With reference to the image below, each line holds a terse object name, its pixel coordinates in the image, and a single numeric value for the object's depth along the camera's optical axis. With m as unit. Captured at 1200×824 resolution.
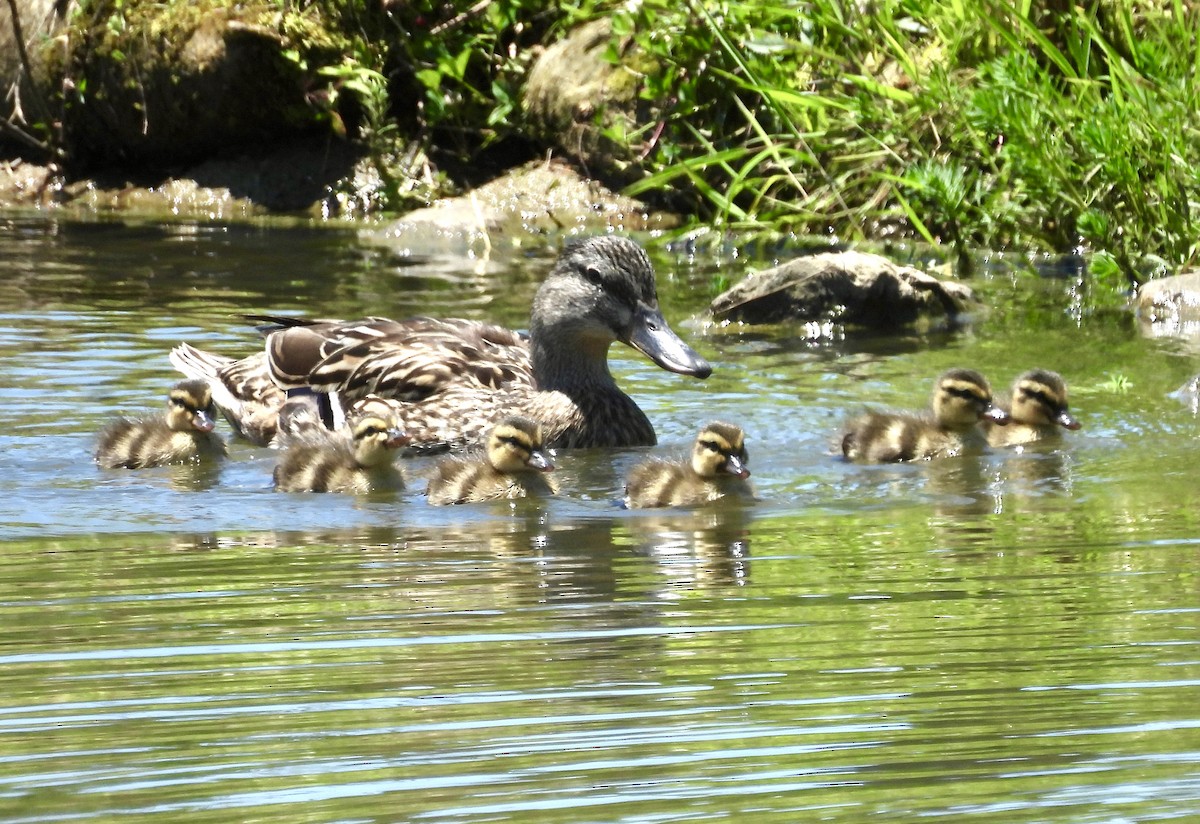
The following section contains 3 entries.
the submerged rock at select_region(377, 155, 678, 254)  22.30
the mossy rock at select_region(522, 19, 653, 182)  22.87
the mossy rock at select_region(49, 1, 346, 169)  25.11
